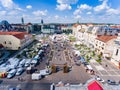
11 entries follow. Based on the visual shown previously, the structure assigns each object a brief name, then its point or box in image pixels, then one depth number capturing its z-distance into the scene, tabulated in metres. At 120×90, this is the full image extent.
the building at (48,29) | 100.42
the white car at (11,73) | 24.54
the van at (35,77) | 23.85
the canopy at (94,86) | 10.44
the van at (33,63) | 30.74
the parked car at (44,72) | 25.96
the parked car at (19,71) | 26.07
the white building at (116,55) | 31.91
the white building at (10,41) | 43.39
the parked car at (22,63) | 30.16
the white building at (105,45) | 37.44
